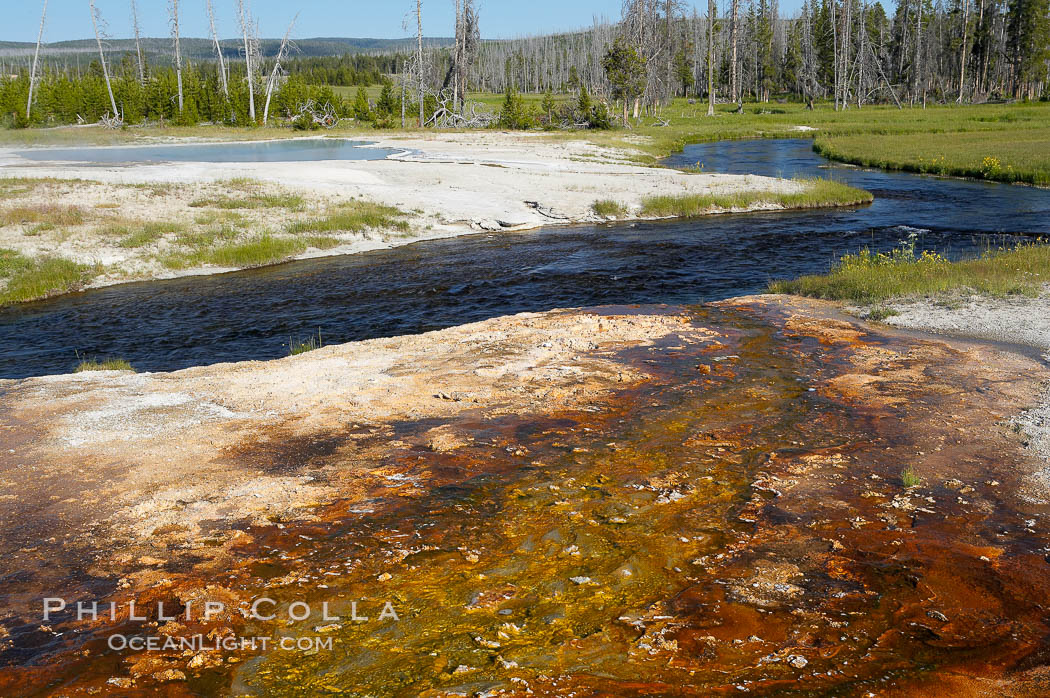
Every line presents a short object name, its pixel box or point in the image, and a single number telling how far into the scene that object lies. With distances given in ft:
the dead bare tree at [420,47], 203.00
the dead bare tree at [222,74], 238.89
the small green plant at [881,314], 44.75
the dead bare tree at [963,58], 289.94
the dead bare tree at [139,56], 252.99
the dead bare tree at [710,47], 270.98
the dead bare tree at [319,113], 229.04
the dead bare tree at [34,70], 221.33
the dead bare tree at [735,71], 298.60
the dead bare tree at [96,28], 221.25
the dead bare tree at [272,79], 223.51
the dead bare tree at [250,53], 227.20
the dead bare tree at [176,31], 231.50
